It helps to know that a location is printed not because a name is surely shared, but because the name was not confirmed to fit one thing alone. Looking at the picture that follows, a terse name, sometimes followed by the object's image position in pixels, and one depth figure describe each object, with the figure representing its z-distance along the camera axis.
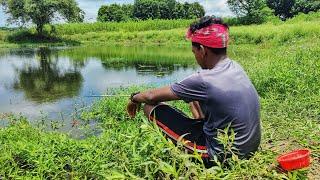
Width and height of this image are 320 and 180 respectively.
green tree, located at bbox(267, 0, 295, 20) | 35.11
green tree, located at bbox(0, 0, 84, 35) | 23.02
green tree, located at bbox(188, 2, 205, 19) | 42.56
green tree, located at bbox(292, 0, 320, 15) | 32.63
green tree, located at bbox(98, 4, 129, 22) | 41.44
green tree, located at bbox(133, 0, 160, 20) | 41.69
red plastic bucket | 1.93
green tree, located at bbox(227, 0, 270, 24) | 27.73
